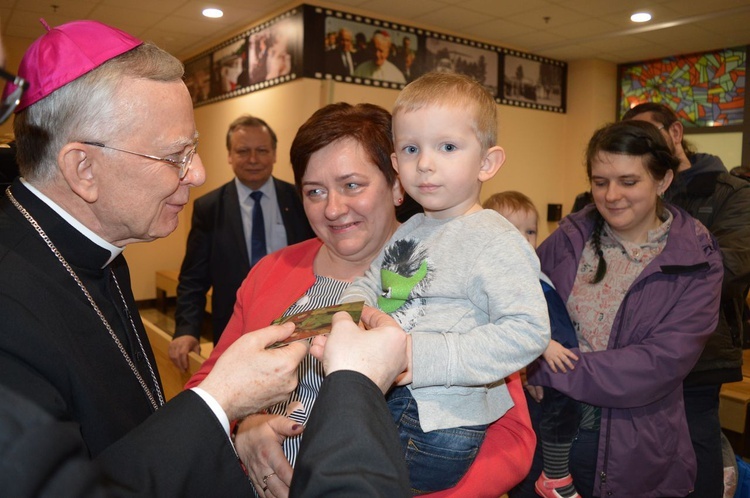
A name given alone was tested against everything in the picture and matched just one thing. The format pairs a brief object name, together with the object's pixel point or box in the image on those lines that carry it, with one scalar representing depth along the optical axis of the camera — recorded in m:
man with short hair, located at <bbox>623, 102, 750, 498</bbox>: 2.33
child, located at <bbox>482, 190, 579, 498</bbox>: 2.10
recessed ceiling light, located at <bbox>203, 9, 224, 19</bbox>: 6.73
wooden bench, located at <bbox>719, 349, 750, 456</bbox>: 3.24
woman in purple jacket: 2.05
